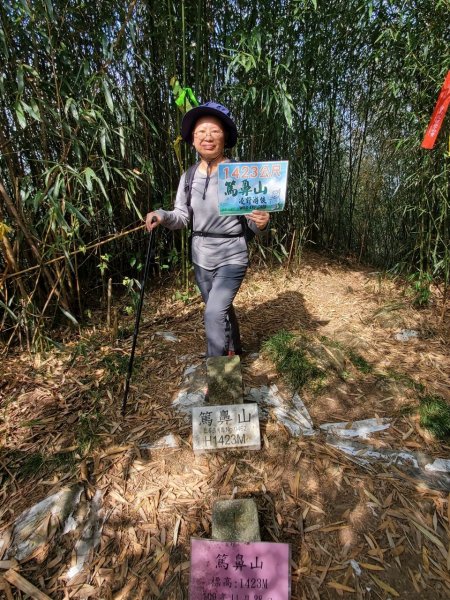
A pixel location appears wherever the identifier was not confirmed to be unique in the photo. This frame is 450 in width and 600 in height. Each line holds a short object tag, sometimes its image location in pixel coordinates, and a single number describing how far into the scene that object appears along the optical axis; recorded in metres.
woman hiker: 1.72
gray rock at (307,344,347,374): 2.21
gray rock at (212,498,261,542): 1.25
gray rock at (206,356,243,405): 1.72
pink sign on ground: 1.17
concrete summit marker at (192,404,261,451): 1.67
